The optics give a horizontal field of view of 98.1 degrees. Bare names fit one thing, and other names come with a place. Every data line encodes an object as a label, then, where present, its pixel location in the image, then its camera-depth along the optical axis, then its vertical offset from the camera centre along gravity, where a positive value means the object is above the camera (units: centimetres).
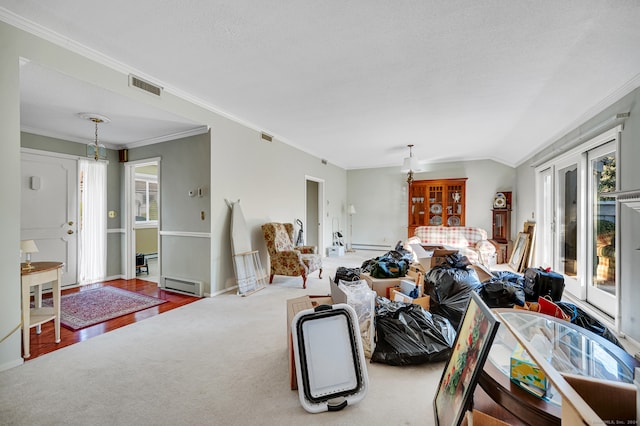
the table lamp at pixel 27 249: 237 -32
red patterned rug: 302 -117
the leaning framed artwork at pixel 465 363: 98 -62
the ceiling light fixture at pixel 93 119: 337 +116
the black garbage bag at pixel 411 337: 207 -96
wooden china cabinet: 730 +25
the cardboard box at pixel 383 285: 301 -79
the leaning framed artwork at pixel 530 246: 531 -66
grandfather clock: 677 -4
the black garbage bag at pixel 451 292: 249 -74
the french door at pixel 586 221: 313 -12
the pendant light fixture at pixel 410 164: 599 +104
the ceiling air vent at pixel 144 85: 284 +135
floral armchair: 439 -74
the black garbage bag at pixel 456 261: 288 -52
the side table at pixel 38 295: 223 -74
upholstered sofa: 584 -64
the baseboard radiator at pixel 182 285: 391 -109
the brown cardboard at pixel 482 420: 99 -76
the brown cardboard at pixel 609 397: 76 -52
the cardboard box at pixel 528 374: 104 -62
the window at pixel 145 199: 667 +31
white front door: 388 +6
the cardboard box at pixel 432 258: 329 -56
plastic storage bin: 166 -92
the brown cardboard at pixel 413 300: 253 -81
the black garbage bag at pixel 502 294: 232 -70
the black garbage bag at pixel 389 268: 316 -65
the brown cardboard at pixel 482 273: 311 -70
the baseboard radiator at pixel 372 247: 813 -104
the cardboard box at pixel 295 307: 184 -77
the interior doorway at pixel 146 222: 539 -25
